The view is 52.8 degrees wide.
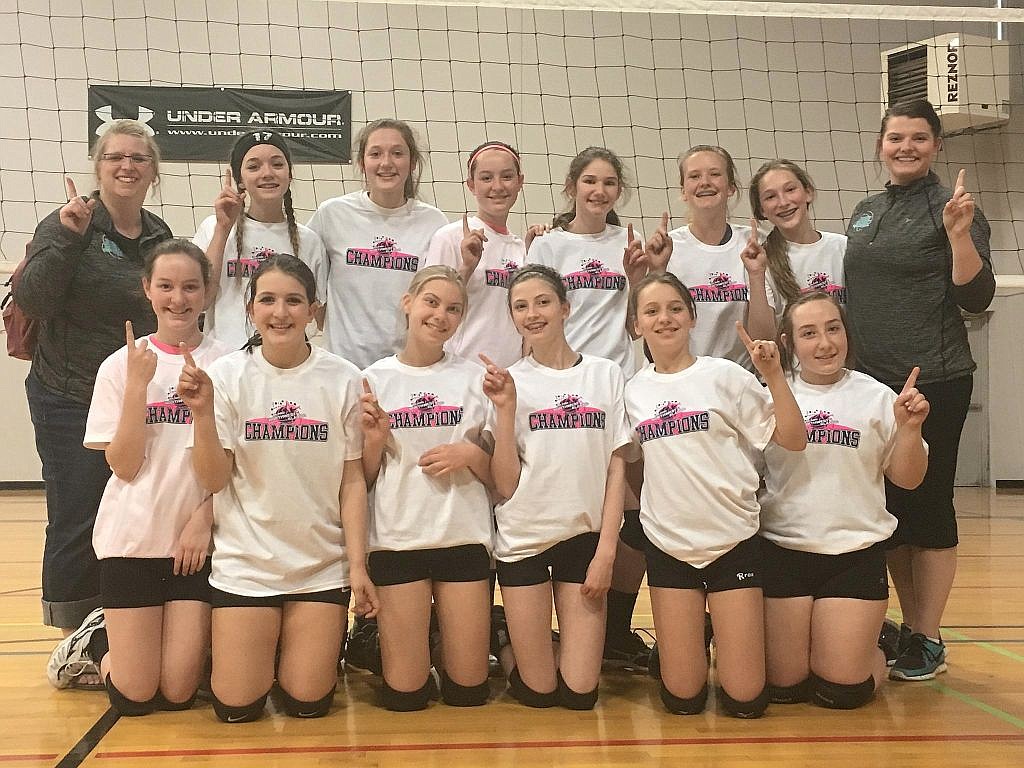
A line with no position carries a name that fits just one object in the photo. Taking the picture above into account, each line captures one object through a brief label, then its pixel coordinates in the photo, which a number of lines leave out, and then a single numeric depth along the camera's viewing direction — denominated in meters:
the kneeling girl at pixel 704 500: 3.18
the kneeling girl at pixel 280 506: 3.10
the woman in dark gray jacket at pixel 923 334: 3.64
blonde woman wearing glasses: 3.65
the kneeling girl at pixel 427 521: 3.24
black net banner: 8.60
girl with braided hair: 3.71
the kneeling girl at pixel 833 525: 3.25
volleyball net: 8.69
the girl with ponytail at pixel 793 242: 3.87
